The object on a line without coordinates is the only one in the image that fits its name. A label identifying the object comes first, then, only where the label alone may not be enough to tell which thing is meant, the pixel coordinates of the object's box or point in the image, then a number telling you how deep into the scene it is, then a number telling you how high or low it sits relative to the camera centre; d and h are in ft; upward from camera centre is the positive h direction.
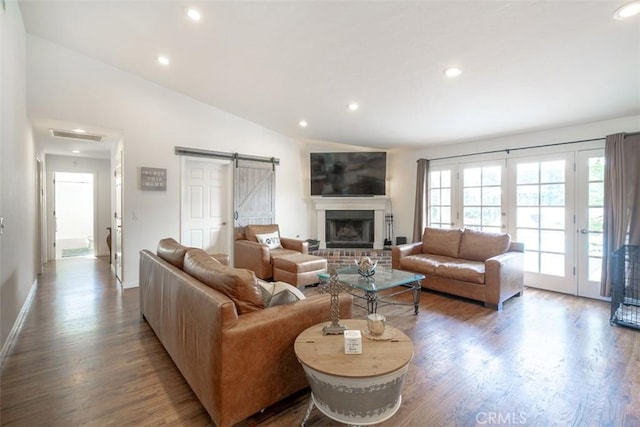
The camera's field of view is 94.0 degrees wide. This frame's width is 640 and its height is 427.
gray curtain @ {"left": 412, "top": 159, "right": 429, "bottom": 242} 18.28 +0.64
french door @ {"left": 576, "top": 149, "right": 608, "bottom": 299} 12.46 -0.42
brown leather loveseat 11.54 -2.35
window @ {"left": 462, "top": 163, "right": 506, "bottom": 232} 15.57 +0.69
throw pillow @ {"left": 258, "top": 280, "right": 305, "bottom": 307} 6.24 -1.82
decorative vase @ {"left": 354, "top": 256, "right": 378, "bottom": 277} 9.64 -1.93
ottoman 13.69 -2.82
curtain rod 12.72 +3.00
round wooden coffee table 4.57 -2.64
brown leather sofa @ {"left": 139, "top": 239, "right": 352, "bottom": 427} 5.04 -2.38
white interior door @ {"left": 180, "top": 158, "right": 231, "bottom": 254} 16.42 +0.21
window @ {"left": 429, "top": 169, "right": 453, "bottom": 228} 17.69 +0.65
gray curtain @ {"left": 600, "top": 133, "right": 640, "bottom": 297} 11.19 +0.59
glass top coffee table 10.16 -2.57
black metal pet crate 10.14 -2.82
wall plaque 14.47 +1.46
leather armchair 15.05 -2.23
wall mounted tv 19.69 +2.44
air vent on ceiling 14.00 +3.58
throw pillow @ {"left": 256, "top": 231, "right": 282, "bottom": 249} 16.61 -1.72
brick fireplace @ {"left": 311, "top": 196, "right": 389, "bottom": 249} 20.15 -0.82
